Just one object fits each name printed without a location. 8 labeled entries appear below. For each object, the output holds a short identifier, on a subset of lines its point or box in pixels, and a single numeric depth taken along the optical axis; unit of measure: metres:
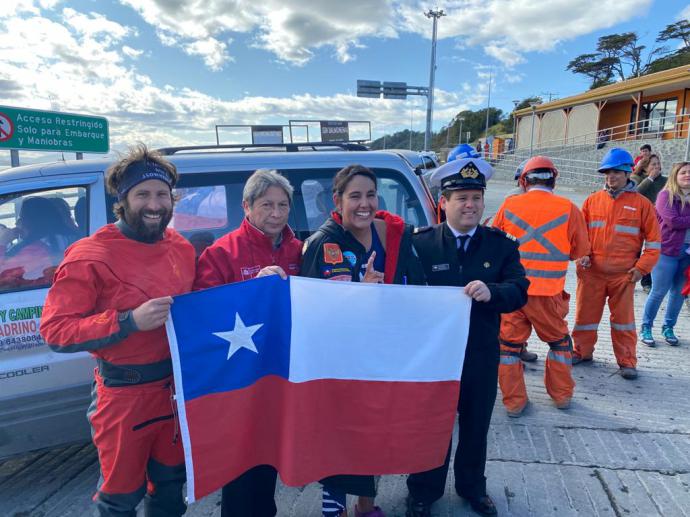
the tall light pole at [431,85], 28.98
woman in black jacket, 2.23
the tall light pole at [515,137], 40.24
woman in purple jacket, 4.80
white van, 2.62
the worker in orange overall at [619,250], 4.10
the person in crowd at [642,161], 6.60
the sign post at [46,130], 4.92
